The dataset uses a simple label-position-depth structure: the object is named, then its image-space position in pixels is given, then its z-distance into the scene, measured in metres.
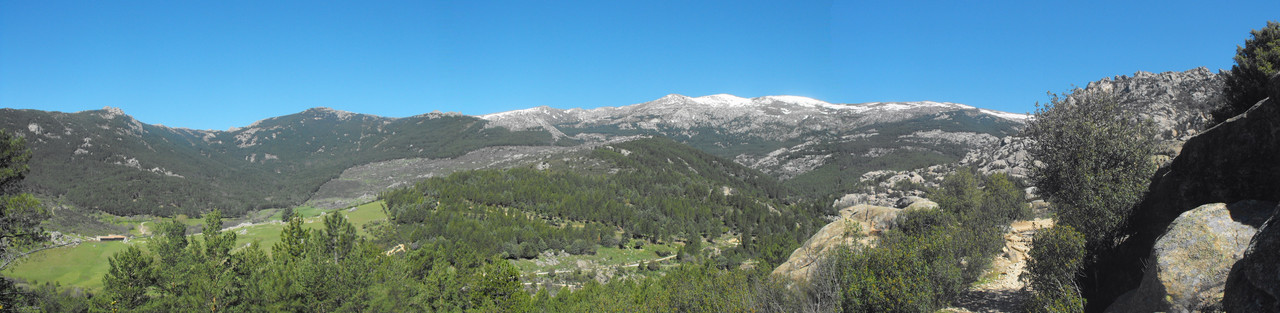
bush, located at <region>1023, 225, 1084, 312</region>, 18.72
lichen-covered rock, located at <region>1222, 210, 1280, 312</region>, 8.22
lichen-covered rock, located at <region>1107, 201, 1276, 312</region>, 12.17
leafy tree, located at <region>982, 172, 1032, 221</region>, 54.06
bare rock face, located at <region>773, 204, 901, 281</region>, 33.50
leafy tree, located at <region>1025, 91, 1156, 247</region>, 19.84
